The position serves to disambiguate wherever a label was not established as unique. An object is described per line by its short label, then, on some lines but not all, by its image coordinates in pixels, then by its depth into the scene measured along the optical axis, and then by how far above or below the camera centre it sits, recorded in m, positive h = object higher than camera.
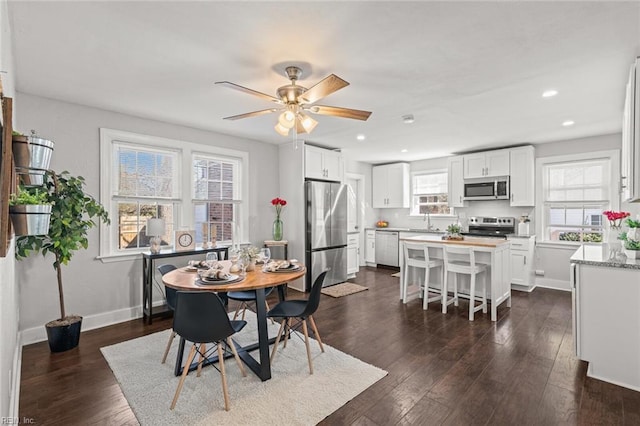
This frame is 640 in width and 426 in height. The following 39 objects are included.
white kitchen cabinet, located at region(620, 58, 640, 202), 2.16 +0.54
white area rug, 2.02 -1.36
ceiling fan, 2.46 +0.92
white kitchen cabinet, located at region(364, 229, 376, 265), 7.39 -0.90
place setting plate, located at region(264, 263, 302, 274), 2.70 -0.53
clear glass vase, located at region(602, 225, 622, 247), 2.69 -0.23
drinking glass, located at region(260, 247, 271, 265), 3.04 -0.45
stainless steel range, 5.65 -0.32
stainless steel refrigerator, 5.19 -0.36
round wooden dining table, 2.27 -0.57
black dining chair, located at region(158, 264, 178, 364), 2.70 -0.80
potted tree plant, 2.78 -0.21
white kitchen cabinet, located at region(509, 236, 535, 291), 5.11 -0.91
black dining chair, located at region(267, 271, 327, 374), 2.60 -0.89
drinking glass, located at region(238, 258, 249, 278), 2.76 -0.49
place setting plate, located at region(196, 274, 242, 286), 2.33 -0.55
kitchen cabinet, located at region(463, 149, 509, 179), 5.59 +0.87
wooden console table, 3.69 -0.87
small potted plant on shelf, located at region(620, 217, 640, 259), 2.55 -0.26
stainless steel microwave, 5.57 +0.39
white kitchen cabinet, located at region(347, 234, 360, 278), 6.21 -0.91
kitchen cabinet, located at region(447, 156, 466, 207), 6.12 +0.58
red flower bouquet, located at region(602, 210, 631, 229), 2.80 -0.06
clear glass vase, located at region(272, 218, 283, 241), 5.17 -0.33
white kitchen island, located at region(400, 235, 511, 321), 3.88 -0.67
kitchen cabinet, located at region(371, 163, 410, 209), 7.19 +0.60
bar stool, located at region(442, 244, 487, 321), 3.85 -0.77
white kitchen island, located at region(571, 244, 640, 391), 2.35 -0.86
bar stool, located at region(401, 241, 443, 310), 4.23 -0.76
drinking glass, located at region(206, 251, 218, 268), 2.91 -0.46
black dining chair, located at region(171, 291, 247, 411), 2.06 -0.76
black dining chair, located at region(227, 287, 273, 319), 3.10 -0.89
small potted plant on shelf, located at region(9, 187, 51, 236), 1.10 -0.01
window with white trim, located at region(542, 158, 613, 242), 4.98 +0.19
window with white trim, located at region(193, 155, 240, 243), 4.55 +0.23
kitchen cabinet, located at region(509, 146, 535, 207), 5.34 +0.60
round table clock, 4.01 -0.39
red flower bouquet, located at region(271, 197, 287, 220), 5.03 +0.13
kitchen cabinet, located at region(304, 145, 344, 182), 5.27 +0.85
